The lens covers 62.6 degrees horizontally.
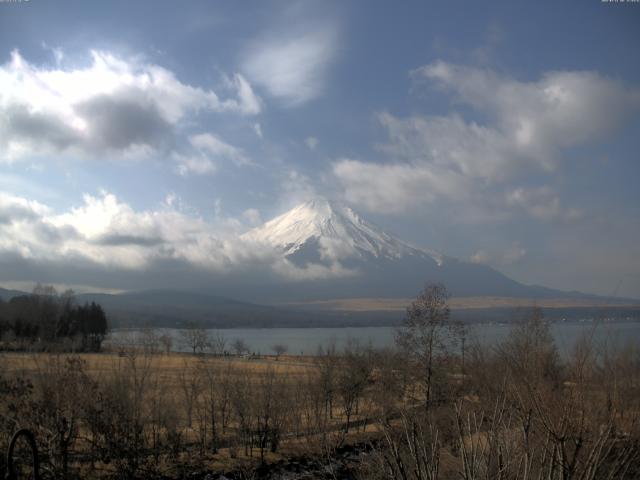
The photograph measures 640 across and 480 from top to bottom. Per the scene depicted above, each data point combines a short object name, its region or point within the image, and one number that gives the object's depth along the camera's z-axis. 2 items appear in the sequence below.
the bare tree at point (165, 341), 55.38
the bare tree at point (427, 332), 30.84
